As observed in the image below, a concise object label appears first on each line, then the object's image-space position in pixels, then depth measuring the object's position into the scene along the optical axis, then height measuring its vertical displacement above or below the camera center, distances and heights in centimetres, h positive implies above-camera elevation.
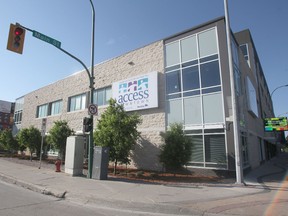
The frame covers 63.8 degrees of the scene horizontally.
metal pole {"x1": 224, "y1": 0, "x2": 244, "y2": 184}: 1138 +145
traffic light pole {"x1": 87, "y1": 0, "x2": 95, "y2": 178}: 1227 +89
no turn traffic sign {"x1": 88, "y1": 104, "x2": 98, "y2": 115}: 1218 +213
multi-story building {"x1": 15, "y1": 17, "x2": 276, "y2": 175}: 1469 +436
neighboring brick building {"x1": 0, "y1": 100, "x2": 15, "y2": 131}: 7399 +1141
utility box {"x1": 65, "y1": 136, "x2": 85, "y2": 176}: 1325 -36
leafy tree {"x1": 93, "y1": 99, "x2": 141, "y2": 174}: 1431 +97
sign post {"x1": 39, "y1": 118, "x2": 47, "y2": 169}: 1625 +156
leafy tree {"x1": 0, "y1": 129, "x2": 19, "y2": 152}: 2956 +107
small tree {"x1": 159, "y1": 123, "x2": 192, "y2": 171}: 1350 +2
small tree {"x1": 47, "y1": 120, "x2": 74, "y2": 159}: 2177 +136
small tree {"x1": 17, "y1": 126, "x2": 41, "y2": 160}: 2523 +123
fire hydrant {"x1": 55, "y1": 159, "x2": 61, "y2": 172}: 1458 -98
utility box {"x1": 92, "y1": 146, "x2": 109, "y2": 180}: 1188 -67
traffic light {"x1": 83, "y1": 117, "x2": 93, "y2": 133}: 1214 +134
